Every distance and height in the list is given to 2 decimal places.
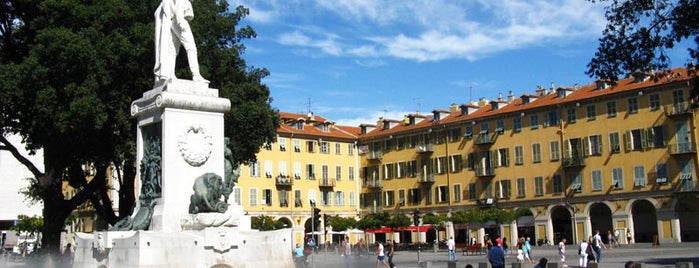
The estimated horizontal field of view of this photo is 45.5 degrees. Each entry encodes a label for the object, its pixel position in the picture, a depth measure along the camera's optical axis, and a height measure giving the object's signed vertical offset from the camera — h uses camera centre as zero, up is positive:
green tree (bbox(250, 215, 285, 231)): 63.90 +1.14
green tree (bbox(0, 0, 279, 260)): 27.97 +5.53
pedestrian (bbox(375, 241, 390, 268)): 33.73 -0.92
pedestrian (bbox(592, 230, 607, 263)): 34.41 -0.75
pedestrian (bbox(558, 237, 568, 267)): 35.56 -0.90
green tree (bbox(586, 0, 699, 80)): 24.72 +5.47
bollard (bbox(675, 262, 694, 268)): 19.60 -0.93
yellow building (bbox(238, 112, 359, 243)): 79.50 +5.92
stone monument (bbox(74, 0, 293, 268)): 14.66 +0.91
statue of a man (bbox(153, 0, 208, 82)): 17.08 +4.21
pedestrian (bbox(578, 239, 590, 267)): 31.92 -0.94
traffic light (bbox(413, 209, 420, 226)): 40.51 +0.83
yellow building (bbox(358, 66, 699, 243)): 60.97 +5.55
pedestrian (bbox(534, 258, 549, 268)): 14.33 -0.58
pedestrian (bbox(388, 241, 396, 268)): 32.34 -0.82
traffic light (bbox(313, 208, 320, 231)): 35.31 +0.97
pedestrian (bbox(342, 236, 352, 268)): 22.20 -0.78
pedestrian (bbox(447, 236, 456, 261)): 43.81 -0.86
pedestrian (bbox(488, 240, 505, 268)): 18.62 -0.59
